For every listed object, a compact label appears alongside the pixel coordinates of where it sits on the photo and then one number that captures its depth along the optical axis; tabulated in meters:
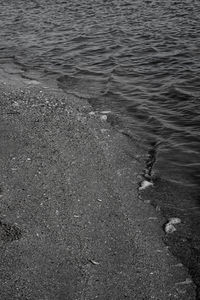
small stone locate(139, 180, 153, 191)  7.09
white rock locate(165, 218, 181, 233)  6.02
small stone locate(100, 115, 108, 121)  9.89
